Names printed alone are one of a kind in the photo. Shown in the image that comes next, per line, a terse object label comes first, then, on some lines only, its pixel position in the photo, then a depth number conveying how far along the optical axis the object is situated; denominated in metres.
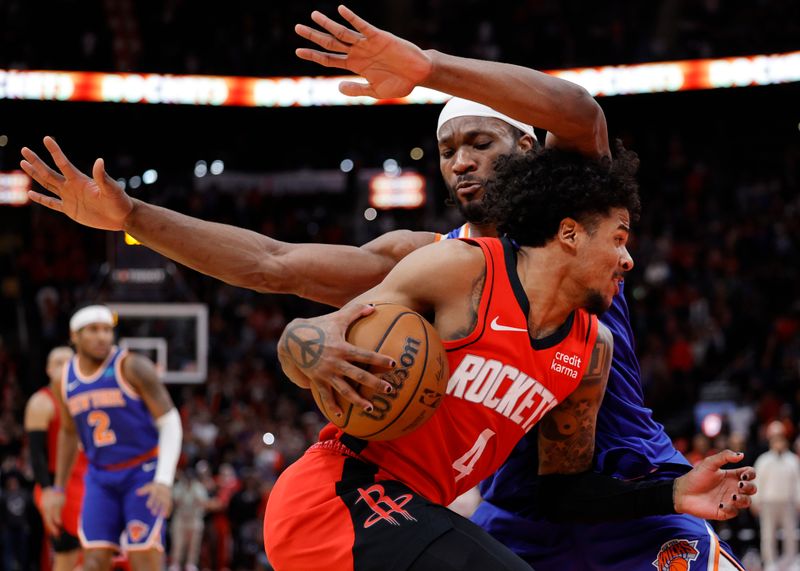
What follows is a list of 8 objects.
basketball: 2.89
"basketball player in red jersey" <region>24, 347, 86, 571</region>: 7.93
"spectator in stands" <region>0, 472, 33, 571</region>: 12.16
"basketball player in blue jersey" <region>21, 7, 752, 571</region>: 3.10
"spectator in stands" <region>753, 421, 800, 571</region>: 13.05
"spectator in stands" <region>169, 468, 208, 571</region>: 13.30
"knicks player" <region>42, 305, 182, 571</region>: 7.24
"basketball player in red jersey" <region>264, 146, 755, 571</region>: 2.98
